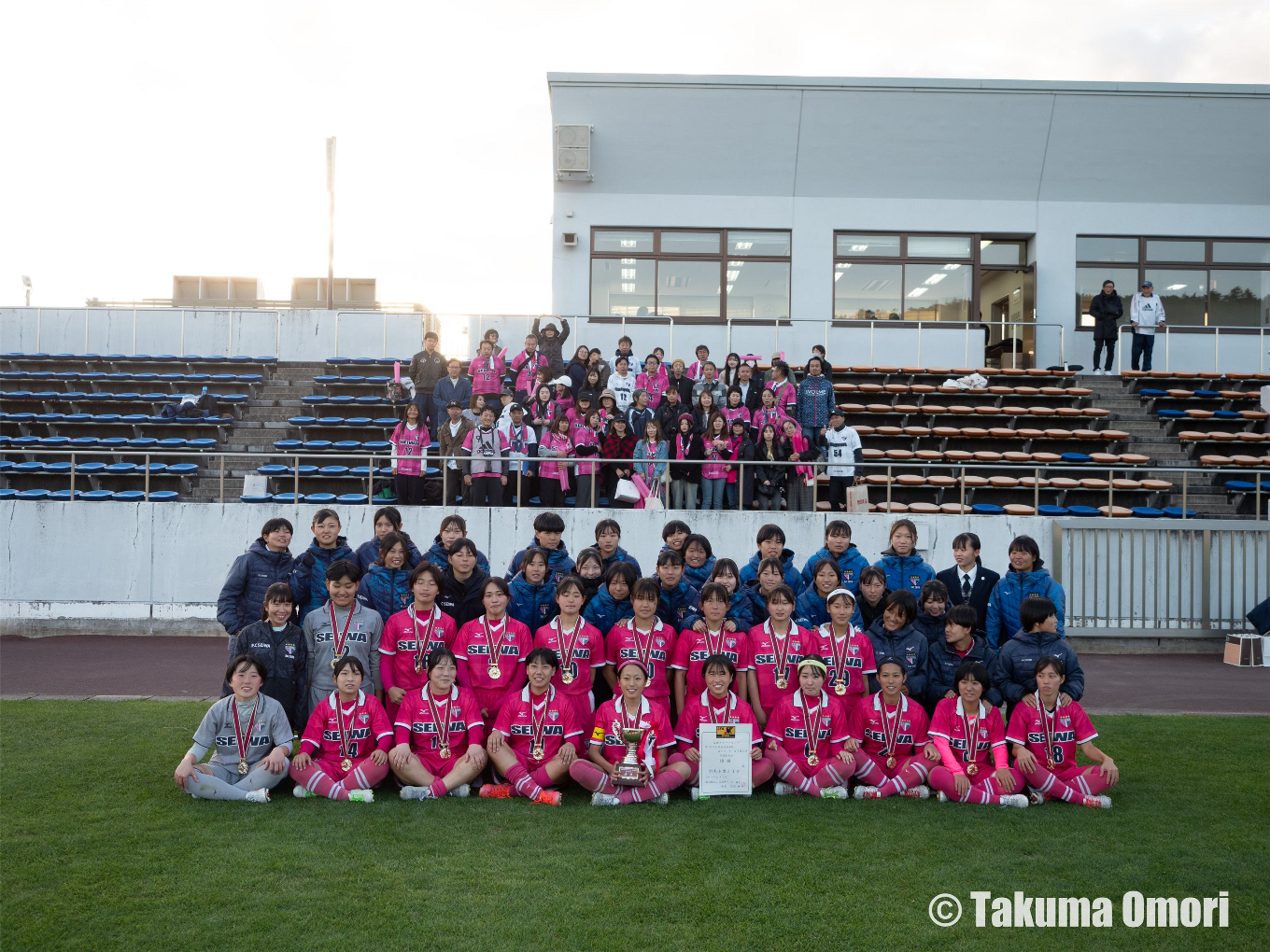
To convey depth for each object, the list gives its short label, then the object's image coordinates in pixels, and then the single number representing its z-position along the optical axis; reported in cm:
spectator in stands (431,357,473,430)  1509
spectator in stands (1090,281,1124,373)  1989
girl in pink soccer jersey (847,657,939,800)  653
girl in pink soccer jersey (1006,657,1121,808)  641
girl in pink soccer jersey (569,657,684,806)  625
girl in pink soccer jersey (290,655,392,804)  623
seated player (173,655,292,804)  609
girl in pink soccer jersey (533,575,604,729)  677
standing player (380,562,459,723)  678
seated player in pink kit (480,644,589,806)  634
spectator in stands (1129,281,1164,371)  2055
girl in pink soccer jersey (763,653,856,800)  649
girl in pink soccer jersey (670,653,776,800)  648
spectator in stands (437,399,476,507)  1401
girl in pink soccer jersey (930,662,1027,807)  634
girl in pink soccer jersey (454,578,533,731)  682
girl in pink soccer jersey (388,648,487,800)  626
